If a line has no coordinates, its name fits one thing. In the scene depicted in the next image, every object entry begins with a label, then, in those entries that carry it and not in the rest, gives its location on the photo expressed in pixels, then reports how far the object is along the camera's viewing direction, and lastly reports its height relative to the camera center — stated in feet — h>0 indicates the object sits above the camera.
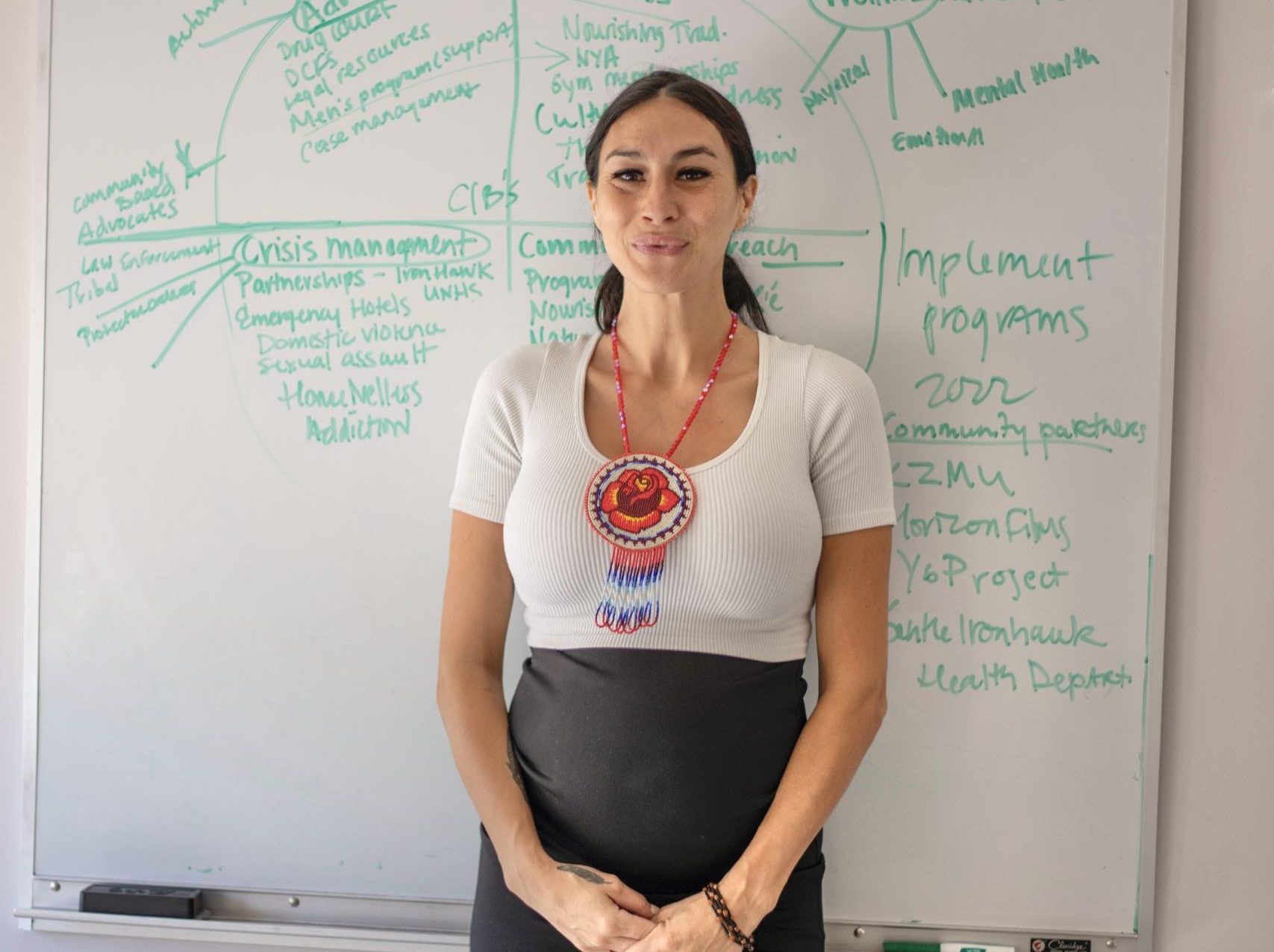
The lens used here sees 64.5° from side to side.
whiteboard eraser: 5.24 -2.46
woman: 3.88 -0.61
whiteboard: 4.86 +0.29
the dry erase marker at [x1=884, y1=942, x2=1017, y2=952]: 4.95 -2.43
